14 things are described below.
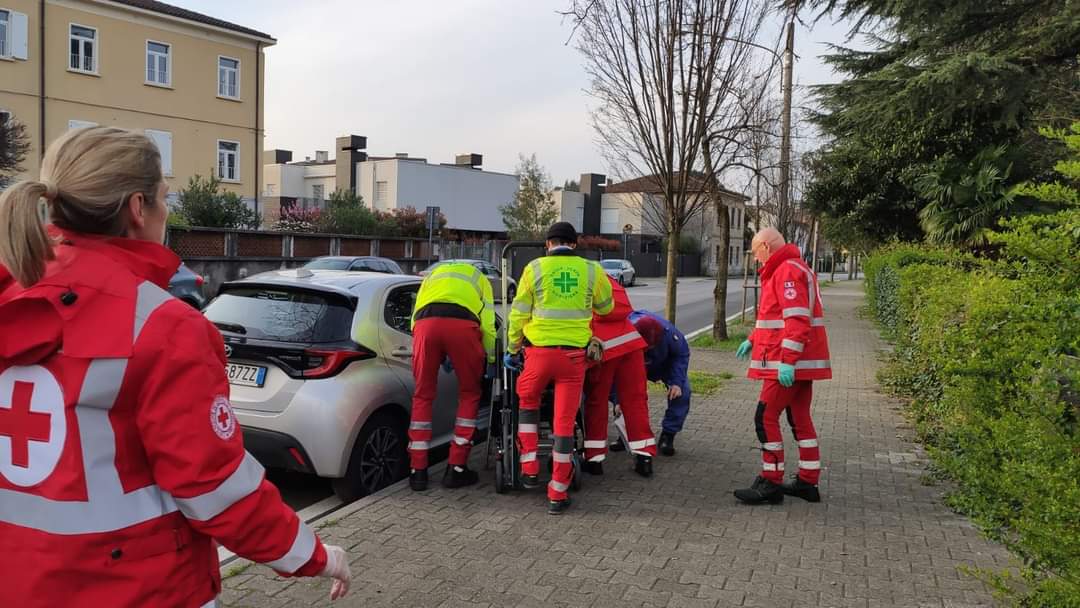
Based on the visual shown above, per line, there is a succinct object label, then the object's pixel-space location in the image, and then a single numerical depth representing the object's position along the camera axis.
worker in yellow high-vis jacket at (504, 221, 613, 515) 5.41
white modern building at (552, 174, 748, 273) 69.56
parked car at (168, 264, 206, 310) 10.67
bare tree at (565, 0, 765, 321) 11.21
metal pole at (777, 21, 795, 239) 17.92
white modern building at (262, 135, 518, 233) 55.03
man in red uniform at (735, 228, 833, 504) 5.49
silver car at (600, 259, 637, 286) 42.12
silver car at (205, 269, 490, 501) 5.25
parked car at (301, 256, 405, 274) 20.60
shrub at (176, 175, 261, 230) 26.48
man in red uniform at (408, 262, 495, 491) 5.61
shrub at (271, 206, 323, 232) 31.88
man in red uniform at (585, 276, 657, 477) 6.15
